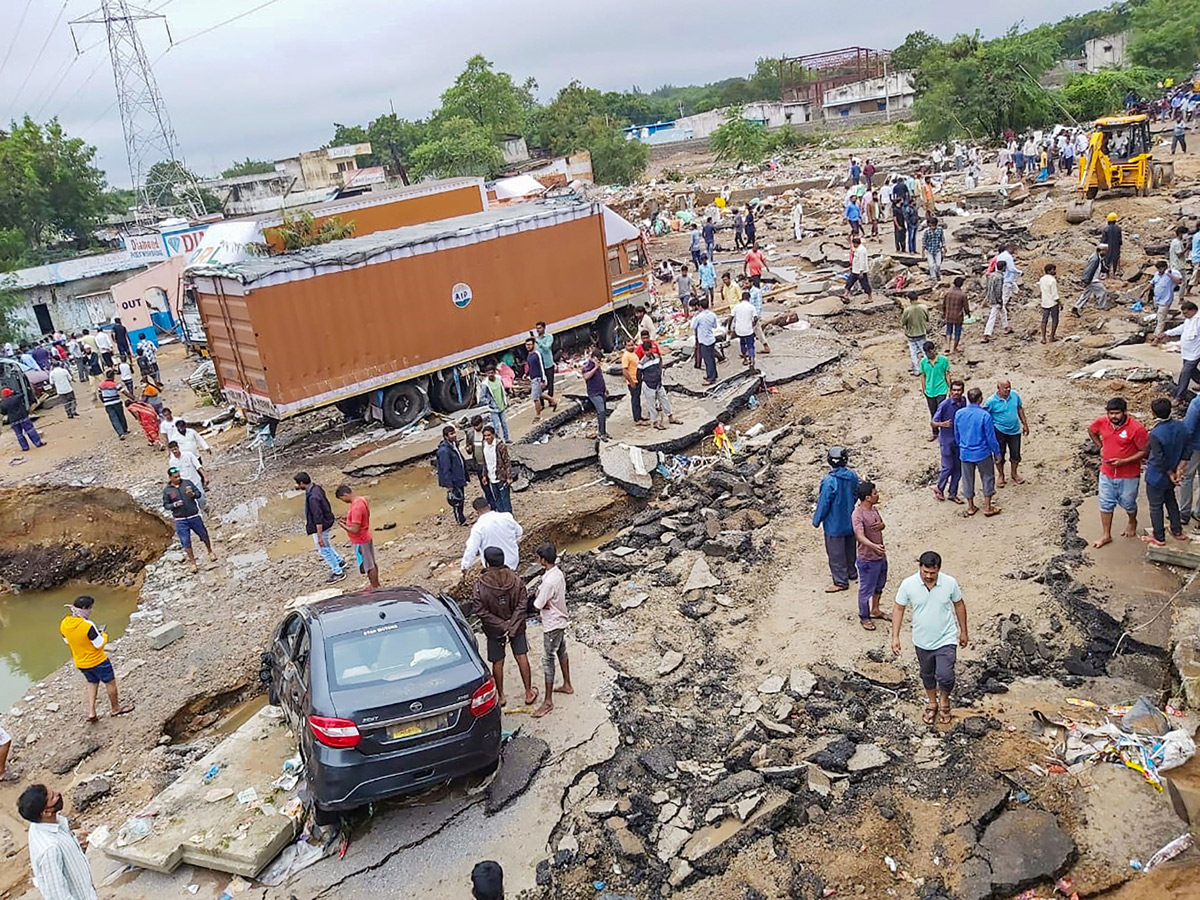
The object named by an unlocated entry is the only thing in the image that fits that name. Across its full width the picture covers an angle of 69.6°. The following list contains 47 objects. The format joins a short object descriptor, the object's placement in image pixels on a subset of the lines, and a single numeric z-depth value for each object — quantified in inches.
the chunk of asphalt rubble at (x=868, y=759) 222.8
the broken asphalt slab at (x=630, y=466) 449.4
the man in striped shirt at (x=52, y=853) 177.9
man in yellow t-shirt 305.0
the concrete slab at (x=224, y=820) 219.0
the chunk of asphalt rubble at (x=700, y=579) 351.6
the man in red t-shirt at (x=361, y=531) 360.2
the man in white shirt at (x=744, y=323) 548.7
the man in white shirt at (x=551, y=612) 262.5
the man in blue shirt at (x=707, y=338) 544.4
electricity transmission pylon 1432.1
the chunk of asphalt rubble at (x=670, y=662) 294.2
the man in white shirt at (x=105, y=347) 927.5
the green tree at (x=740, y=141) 2068.2
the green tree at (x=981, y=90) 1391.5
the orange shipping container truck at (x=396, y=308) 543.8
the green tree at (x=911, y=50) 2748.5
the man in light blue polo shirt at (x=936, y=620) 231.5
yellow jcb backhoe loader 863.1
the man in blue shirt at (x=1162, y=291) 483.8
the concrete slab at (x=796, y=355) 567.5
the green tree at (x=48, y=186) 1540.4
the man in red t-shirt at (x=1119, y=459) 297.4
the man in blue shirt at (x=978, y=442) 346.9
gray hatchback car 209.9
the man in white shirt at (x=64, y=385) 822.5
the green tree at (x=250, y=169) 3868.1
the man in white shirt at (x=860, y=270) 702.5
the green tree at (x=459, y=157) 1937.7
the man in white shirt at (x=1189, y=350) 387.9
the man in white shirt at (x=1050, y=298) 524.7
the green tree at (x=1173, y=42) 1870.1
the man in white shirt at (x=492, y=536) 299.6
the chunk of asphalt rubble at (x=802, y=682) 266.7
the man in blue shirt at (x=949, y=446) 362.9
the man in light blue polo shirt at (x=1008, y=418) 363.6
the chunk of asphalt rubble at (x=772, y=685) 271.9
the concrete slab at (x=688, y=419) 486.9
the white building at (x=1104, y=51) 2610.7
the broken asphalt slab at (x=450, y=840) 207.3
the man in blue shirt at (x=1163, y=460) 288.2
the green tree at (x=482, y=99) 2576.3
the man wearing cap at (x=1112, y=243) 606.9
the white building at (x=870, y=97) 2913.4
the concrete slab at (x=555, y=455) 476.1
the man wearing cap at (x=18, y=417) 667.1
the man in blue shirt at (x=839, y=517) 309.9
